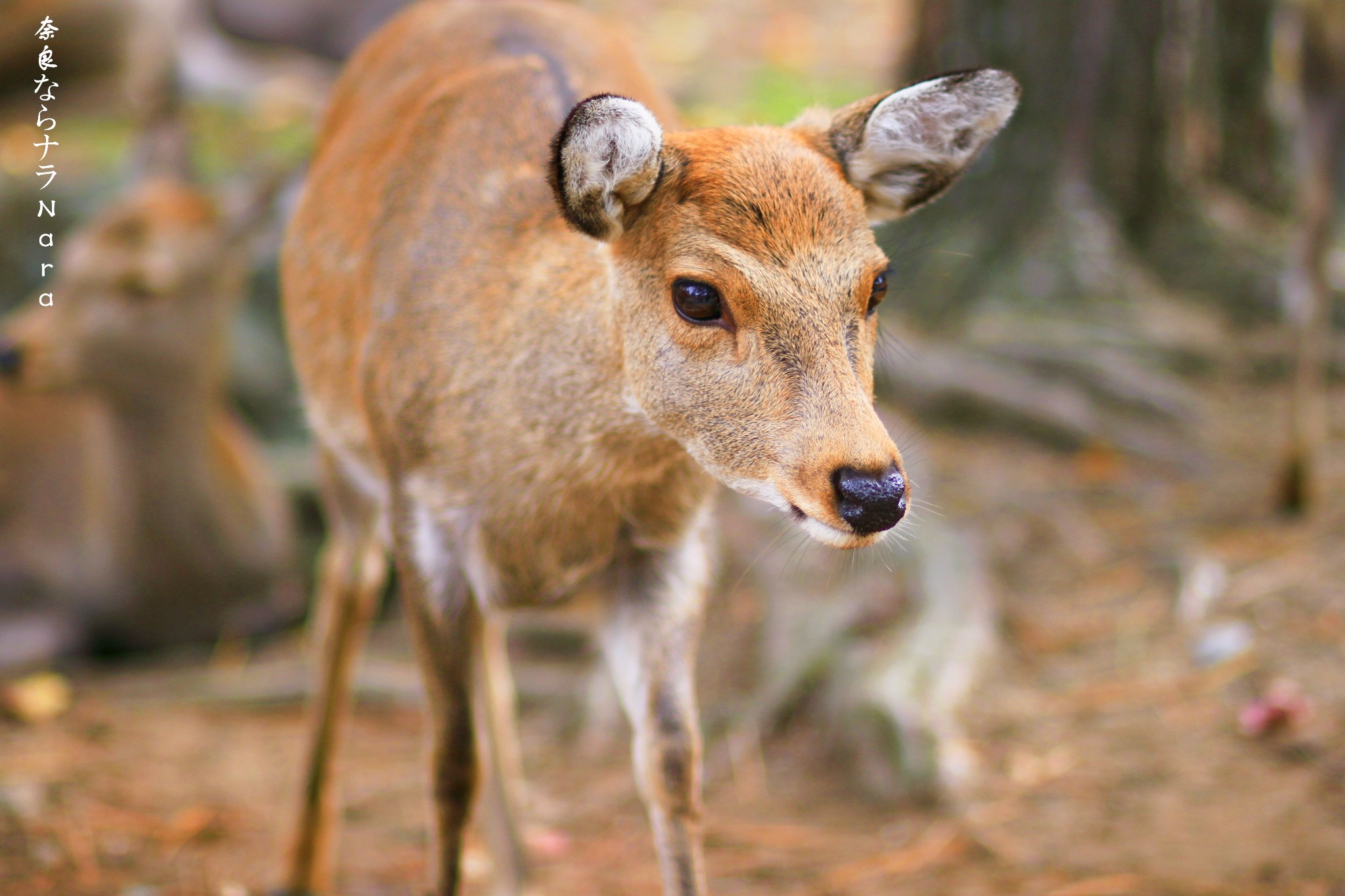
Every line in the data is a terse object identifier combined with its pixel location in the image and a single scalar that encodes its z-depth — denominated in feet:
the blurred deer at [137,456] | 35.68
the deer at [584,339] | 15.56
